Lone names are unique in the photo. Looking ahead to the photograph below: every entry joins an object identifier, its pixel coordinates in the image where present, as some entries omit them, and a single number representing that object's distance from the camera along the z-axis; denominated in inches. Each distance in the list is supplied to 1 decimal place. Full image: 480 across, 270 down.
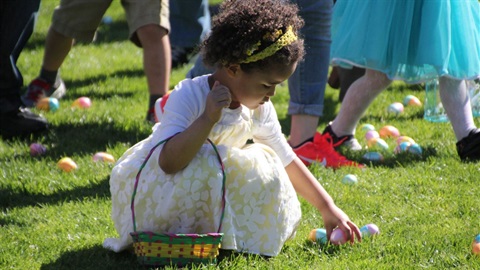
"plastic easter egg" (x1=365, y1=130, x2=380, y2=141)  395.6
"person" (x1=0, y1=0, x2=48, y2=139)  393.4
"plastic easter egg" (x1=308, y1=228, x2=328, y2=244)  264.4
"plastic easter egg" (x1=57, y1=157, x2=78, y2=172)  347.9
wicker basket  232.1
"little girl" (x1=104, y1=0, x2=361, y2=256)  237.3
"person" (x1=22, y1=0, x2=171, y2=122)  403.2
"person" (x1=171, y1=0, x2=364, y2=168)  358.3
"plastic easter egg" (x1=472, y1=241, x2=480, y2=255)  247.9
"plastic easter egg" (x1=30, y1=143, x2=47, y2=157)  371.6
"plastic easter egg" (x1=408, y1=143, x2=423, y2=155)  369.4
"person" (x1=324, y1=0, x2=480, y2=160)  356.2
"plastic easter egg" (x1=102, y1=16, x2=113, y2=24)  708.7
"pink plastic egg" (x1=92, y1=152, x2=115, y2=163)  357.4
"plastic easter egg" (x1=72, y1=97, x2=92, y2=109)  452.3
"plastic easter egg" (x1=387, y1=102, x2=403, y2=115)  446.9
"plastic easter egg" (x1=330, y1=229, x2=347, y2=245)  257.9
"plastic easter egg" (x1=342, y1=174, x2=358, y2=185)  328.5
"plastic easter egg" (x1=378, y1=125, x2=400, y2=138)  405.1
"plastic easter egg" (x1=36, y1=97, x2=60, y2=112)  444.8
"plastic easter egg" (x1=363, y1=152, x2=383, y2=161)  366.0
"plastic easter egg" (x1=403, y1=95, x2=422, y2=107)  458.9
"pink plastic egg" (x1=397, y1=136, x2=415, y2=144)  384.2
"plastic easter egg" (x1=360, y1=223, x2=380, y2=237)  268.7
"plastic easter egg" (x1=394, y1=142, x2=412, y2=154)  372.8
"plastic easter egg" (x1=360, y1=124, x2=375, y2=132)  412.9
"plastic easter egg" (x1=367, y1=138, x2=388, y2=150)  382.0
